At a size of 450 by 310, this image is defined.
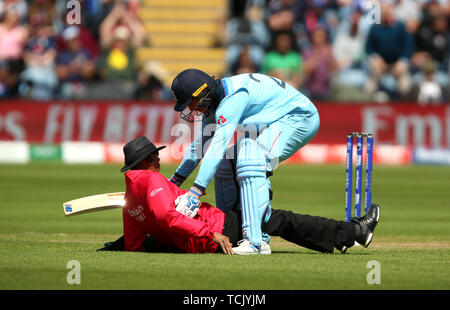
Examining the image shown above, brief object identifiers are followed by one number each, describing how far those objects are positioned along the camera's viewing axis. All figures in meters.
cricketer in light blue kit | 15.67
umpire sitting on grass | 15.48
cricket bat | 16.67
